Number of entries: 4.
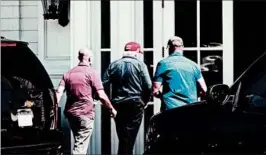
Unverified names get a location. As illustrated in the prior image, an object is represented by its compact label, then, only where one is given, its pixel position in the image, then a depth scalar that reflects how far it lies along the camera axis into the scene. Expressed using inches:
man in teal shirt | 456.8
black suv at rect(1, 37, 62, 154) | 364.8
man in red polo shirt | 468.3
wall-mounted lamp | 578.5
